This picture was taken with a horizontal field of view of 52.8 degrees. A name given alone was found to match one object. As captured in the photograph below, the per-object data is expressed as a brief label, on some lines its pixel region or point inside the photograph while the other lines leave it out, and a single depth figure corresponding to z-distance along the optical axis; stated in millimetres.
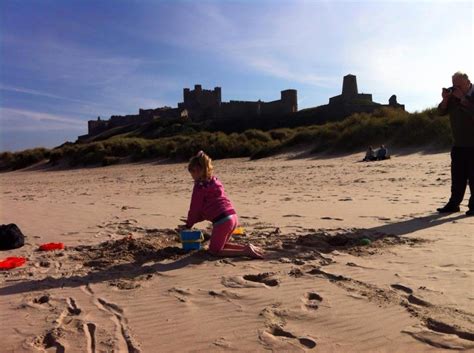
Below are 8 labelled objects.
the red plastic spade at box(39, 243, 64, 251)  5218
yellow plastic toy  5653
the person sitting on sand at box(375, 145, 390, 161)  15960
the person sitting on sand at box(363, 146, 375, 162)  15883
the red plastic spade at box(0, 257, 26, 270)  4424
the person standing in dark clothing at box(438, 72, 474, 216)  6404
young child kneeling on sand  4676
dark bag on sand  5336
